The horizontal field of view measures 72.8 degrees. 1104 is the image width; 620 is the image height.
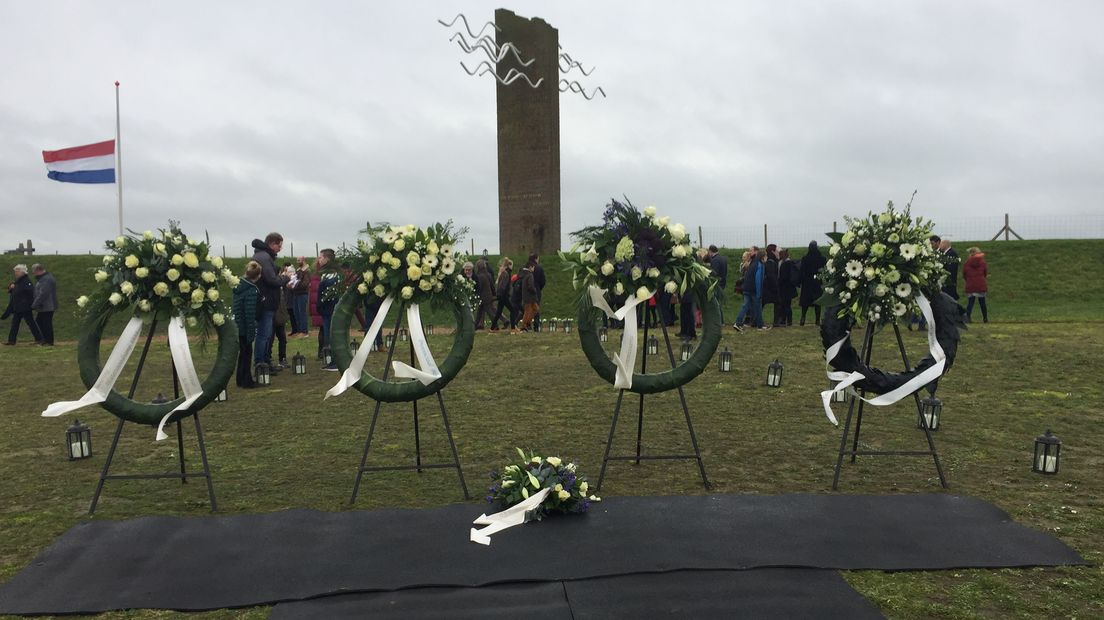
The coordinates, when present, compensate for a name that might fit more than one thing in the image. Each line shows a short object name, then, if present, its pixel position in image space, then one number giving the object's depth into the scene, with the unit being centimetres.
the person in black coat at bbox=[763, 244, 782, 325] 1644
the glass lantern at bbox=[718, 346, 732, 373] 1180
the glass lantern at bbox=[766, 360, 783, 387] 1059
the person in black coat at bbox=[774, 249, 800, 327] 1644
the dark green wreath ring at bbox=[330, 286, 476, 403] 610
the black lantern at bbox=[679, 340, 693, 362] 1213
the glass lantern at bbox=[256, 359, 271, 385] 1159
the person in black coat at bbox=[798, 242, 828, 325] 1566
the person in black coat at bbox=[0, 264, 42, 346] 1688
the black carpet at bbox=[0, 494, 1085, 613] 427
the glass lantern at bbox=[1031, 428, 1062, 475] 634
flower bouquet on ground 535
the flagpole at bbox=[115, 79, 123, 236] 2037
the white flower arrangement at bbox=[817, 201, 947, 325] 604
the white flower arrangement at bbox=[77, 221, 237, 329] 582
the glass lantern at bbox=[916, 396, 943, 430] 754
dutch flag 2028
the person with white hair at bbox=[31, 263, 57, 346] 1714
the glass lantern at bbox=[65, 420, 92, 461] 734
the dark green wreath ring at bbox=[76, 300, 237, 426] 598
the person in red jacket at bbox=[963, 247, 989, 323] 1609
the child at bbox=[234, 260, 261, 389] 1064
